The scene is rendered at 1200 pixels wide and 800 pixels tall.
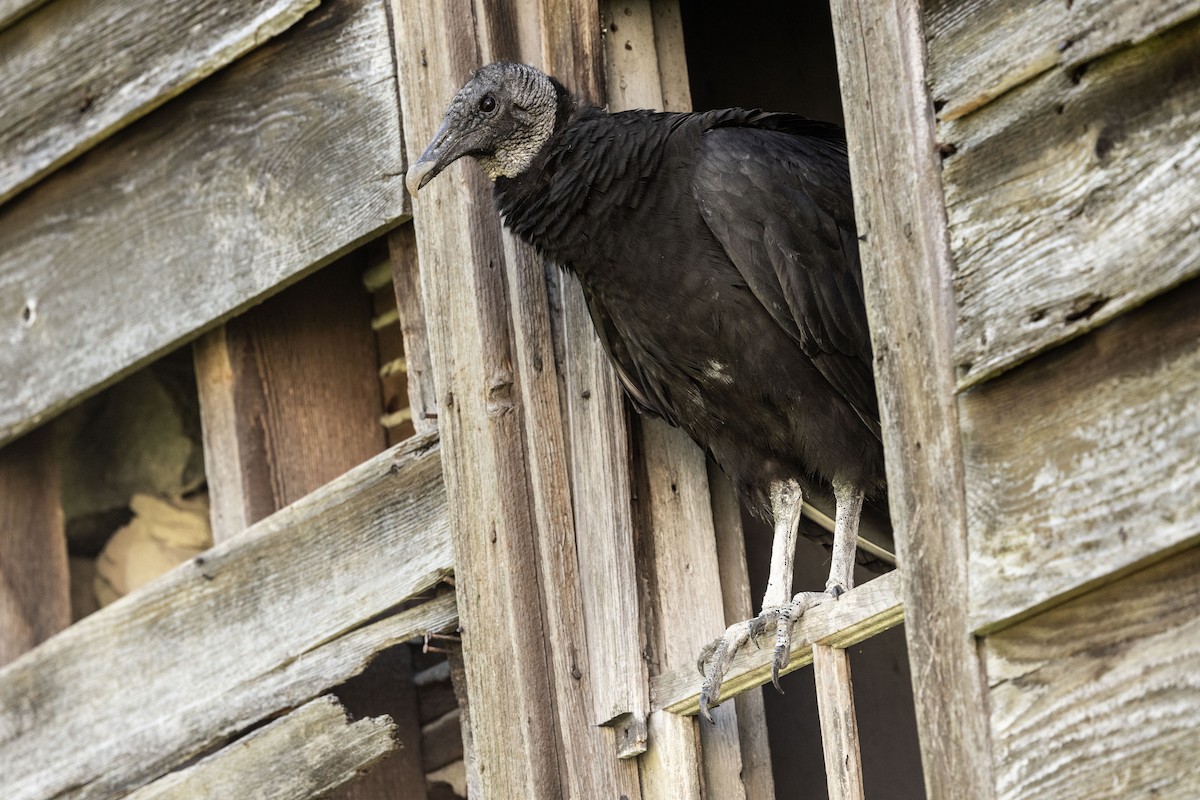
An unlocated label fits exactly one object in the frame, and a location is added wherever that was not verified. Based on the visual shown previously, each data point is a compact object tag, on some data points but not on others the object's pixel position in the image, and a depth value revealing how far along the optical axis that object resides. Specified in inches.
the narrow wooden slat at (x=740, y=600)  244.1
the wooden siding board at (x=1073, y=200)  161.6
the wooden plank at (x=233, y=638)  257.4
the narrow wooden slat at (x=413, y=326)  262.4
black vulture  239.3
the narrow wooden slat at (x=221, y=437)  286.2
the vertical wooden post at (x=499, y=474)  231.5
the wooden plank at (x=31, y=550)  319.3
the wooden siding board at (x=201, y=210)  270.1
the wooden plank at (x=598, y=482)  233.1
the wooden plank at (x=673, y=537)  232.5
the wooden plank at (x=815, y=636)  199.8
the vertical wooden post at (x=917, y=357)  170.2
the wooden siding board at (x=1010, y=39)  166.6
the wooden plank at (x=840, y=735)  196.9
